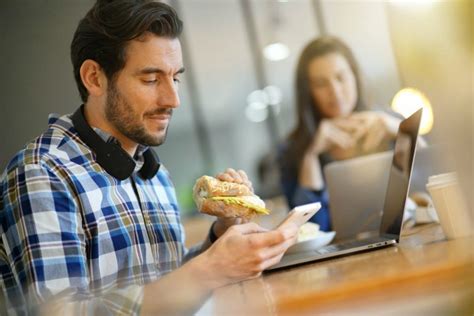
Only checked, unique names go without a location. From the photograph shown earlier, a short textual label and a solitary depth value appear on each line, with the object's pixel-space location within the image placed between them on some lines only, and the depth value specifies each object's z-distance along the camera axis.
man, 0.98
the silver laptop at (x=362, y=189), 1.76
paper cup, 1.01
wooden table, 0.58
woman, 2.80
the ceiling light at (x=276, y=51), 5.91
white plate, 1.41
